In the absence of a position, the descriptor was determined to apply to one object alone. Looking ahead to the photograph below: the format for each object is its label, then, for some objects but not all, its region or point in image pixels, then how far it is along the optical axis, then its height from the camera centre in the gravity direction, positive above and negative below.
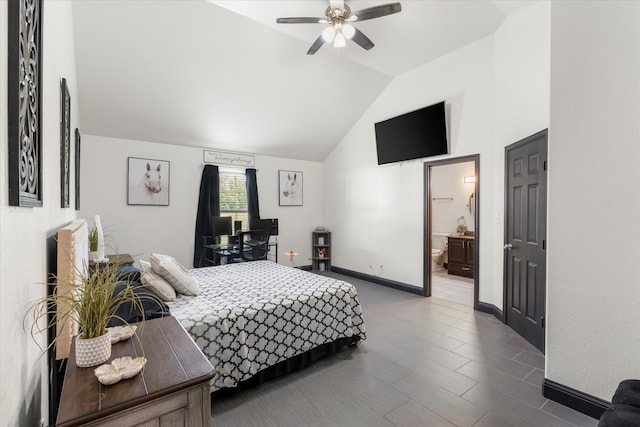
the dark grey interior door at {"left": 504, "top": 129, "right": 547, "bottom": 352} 2.85 -0.25
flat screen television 4.36 +1.21
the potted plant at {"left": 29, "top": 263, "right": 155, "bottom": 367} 1.17 -0.42
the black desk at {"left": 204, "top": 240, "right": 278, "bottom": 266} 4.81 -0.69
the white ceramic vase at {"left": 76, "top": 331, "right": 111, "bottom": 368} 1.18 -0.57
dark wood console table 0.96 -0.64
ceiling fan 2.73 +1.85
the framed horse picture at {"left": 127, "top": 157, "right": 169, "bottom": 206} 4.53 +0.43
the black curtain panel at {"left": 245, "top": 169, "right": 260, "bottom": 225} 5.70 +0.30
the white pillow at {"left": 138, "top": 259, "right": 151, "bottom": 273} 2.57 -0.50
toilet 6.69 -0.81
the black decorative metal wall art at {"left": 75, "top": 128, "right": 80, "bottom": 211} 3.19 +0.51
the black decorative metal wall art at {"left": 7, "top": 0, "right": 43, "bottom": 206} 0.80 +0.33
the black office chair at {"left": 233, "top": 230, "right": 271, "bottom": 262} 4.76 -0.59
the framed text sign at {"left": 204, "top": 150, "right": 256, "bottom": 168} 5.30 +0.96
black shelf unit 6.51 -0.88
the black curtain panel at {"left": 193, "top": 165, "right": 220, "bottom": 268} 5.06 +0.04
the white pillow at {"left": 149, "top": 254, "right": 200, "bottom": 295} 2.46 -0.55
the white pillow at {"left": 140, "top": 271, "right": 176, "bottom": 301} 2.36 -0.61
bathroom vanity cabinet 5.92 -0.88
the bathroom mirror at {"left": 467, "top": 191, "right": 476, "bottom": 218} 6.59 +0.16
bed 2.11 -0.85
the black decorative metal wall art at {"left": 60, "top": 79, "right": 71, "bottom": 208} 1.88 +0.42
